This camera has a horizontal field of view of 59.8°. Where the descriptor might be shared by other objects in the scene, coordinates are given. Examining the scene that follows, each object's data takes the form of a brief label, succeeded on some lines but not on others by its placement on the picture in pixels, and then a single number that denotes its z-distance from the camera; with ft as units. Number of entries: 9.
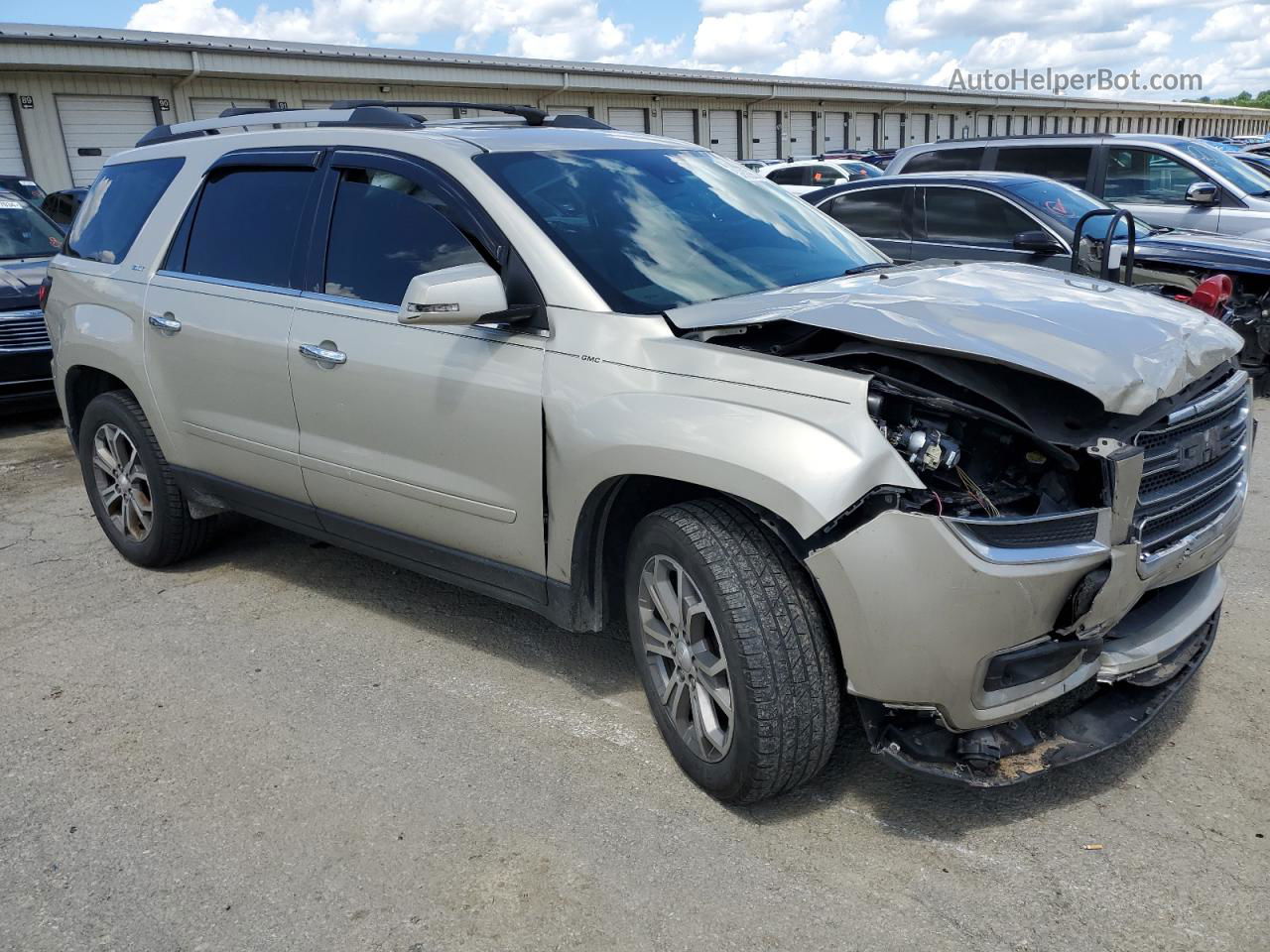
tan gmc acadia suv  8.77
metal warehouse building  65.87
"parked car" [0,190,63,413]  27.14
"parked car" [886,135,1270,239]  32.83
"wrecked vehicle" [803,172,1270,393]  26.20
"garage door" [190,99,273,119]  74.74
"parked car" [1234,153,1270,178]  50.56
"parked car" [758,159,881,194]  65.31
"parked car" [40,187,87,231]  45.65
